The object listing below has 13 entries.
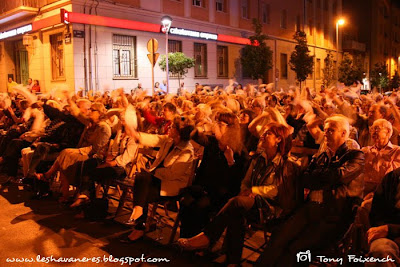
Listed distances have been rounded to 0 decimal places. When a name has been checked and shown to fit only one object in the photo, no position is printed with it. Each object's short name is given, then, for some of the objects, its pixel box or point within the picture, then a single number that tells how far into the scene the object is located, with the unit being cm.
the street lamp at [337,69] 4406
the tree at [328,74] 3562
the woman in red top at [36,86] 2045
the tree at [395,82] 4762
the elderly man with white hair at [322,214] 360
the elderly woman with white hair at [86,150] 643
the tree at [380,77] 4412
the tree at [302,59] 3241
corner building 1913
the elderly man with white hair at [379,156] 437
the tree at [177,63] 2150
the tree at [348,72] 3641
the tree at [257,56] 2794
